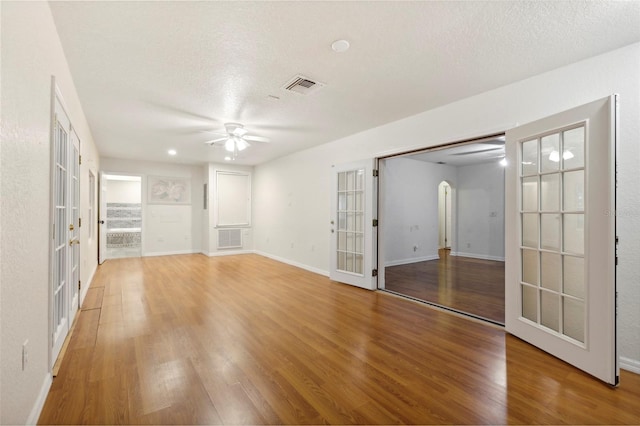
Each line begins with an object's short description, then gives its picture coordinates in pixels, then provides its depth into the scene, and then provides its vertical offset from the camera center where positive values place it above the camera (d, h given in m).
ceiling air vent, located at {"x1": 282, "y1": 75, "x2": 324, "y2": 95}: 2.88 +1.35
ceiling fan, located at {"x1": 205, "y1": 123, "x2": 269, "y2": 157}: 4.34 +1.26
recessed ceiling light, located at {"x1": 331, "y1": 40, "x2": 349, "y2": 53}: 2.24 +1.34
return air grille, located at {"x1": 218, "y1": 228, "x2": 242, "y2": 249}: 7.86 -0.71
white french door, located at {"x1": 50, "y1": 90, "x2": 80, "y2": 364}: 2.21 -0.14
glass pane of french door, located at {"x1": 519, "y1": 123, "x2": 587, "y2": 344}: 2.33 -0.15
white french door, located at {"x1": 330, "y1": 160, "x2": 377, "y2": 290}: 4.49 -0.19
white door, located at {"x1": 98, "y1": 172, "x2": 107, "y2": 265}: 6.64 -0.16
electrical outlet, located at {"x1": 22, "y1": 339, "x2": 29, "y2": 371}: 1.51 -0.76
